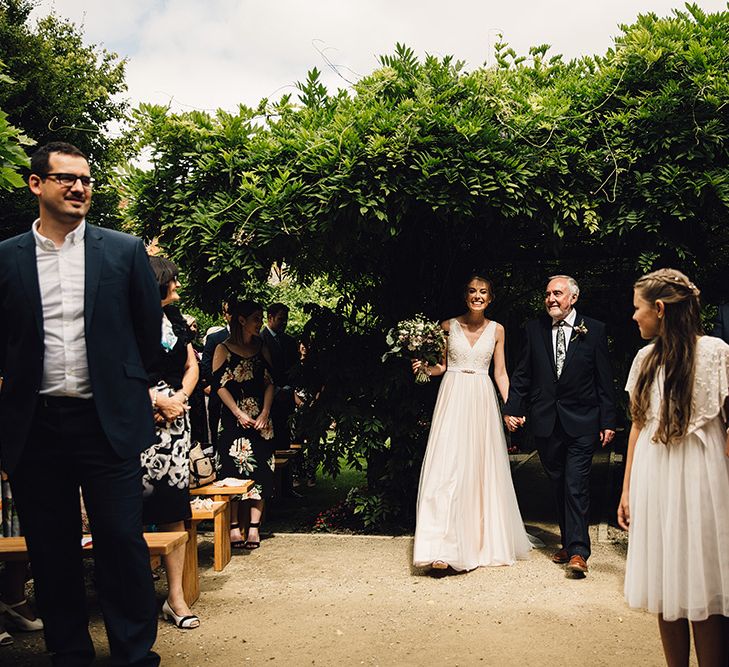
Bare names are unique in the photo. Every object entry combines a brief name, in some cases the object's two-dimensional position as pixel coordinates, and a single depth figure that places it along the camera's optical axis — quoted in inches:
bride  281.9
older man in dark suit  281.3
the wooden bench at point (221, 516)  279.7
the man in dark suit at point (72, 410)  155.9
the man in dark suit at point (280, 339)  403.5
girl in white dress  158.1
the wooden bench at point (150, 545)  198.7
